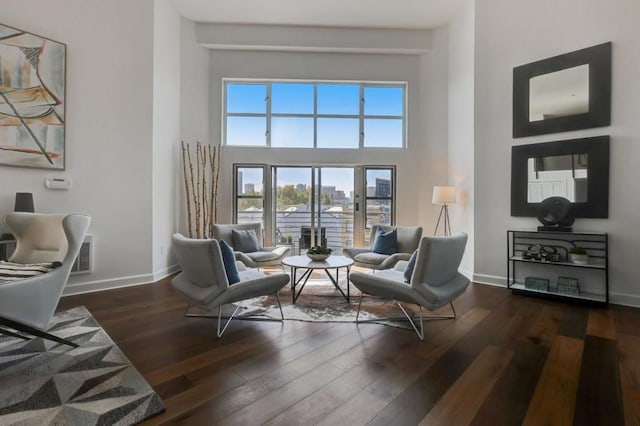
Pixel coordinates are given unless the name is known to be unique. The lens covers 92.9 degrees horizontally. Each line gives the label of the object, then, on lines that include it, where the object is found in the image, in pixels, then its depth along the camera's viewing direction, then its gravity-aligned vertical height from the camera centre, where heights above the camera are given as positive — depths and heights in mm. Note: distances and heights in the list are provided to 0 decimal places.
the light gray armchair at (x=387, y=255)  4223 -680
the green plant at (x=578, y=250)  3549 -484
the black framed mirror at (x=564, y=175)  3549 +421
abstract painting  3217 +1163
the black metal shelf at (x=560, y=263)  3413 -651
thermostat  3465 +260
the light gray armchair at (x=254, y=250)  4359 -684
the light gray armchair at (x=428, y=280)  2482 -641
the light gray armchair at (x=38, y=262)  1958 -485
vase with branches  5238 +364
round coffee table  3518 -679
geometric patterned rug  1572 -1084
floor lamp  4863 +206
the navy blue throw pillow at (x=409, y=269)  2731 -561
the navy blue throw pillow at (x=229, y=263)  2672 -499
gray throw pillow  4723 -546
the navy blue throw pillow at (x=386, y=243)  4660 -551
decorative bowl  3787 -623
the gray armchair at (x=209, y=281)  2482 -655
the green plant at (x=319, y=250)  3834 -546
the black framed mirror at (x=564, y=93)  3559 +1464
